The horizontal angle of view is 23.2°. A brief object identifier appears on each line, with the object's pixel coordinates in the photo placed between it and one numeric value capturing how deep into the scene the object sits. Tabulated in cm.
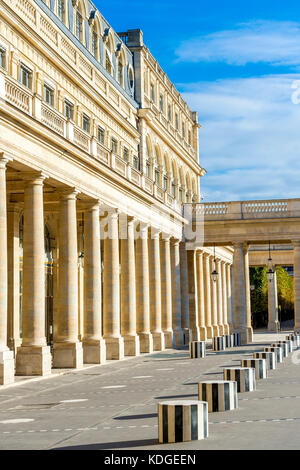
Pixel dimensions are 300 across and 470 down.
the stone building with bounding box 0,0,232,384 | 2584
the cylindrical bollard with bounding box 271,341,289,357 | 3453
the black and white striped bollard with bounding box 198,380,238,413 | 1465
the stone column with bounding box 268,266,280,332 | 8312
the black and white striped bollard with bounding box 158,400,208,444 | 1114
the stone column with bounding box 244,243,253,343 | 5425
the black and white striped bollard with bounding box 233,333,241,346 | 4804
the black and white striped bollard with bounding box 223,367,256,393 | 1838
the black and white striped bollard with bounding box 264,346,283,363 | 3078
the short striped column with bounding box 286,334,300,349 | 4422
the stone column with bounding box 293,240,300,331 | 5366
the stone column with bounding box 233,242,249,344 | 5328
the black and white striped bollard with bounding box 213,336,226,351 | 4262
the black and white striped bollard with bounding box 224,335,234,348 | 4600
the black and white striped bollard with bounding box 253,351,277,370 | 2675
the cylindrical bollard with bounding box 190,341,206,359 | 3594
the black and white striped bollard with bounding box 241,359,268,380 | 2244
